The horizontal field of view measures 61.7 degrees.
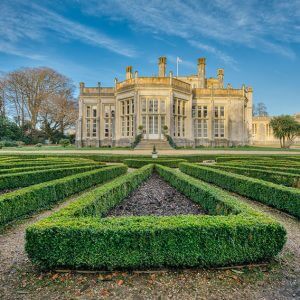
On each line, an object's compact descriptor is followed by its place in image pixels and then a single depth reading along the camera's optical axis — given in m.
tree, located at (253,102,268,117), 83.81
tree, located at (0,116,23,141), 43.91
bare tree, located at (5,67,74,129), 42.00
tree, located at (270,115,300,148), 38.28
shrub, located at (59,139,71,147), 35.09
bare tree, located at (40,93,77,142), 41.72
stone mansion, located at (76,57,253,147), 29.45
